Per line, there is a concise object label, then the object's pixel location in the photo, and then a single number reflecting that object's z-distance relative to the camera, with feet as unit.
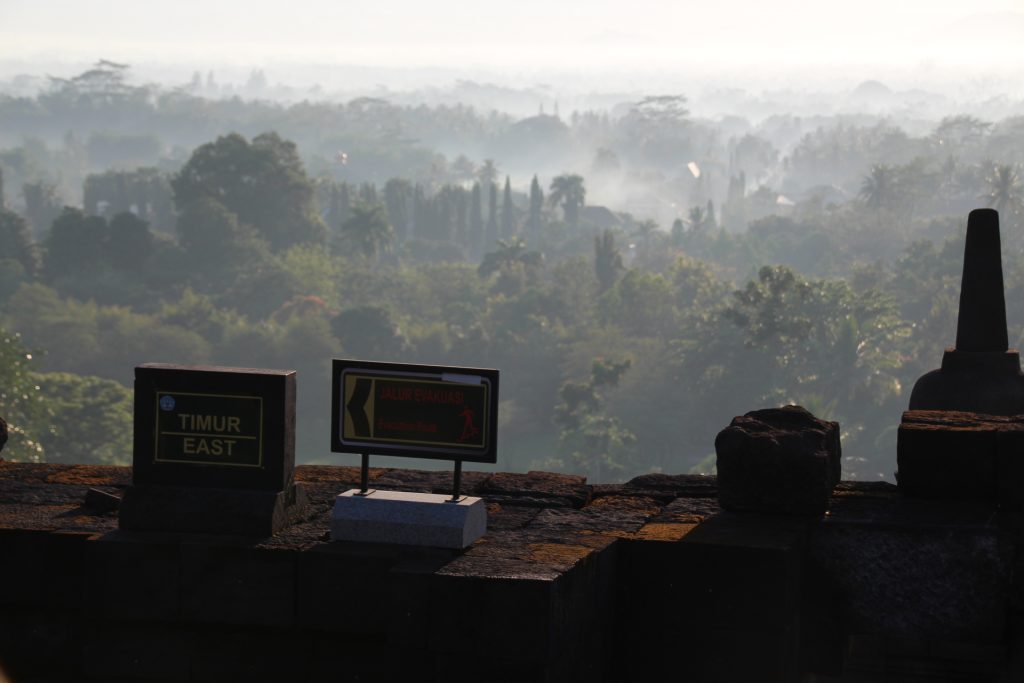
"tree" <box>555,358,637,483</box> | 265.95
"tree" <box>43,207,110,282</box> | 372.17
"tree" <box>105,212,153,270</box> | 380.37
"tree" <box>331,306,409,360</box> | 336.90
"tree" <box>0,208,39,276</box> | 375.04
